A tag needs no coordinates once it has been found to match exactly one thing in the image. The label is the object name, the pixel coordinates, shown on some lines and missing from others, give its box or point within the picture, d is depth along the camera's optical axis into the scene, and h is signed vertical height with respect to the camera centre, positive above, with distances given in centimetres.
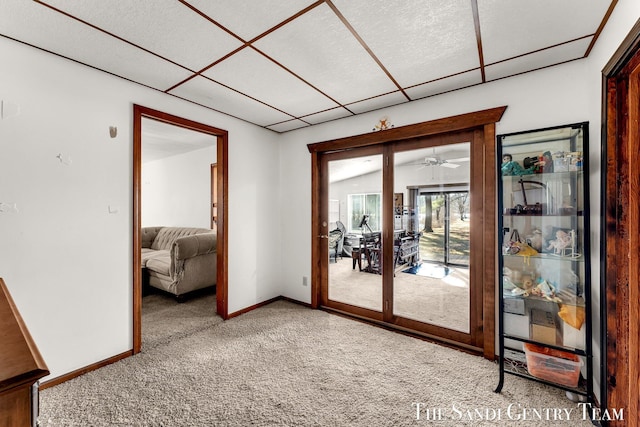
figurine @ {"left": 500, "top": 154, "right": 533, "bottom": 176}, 207 +33
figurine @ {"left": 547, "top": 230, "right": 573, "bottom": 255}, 192 -21
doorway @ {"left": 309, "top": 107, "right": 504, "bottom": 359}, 249 -15
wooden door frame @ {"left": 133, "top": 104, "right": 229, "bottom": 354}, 248 +11
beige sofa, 379 -75
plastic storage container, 187 -105
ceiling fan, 268 +51
